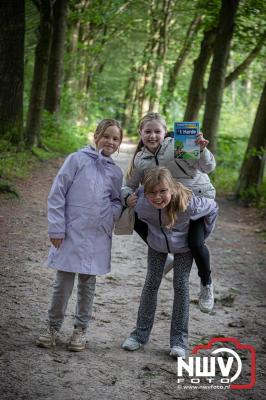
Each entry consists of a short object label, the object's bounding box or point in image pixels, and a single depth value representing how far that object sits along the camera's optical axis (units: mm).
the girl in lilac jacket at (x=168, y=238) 4520
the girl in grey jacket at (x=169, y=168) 4719
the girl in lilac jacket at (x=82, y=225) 4469
